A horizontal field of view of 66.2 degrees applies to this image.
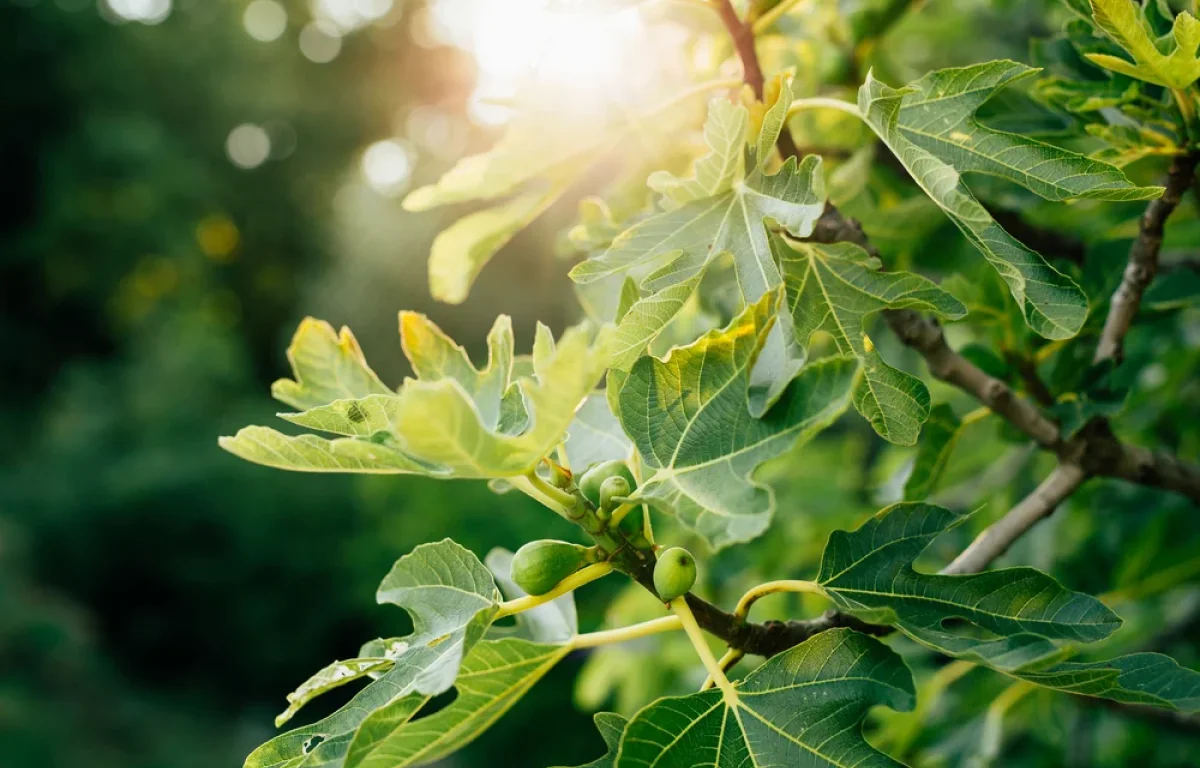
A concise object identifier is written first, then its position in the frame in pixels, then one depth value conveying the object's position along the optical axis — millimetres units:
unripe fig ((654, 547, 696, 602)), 582
